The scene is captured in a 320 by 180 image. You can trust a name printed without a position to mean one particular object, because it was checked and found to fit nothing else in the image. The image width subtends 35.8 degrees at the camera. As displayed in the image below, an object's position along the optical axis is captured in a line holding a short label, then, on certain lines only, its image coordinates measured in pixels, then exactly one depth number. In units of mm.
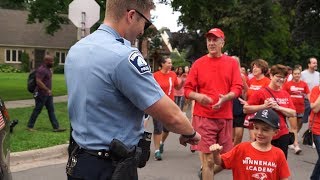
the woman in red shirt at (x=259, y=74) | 8203
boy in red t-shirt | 4270
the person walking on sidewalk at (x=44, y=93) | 10875
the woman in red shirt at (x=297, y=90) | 10914
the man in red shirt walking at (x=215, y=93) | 5785
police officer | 2578
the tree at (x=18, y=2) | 21388
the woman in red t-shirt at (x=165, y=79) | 9235
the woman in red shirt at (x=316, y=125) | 6254
